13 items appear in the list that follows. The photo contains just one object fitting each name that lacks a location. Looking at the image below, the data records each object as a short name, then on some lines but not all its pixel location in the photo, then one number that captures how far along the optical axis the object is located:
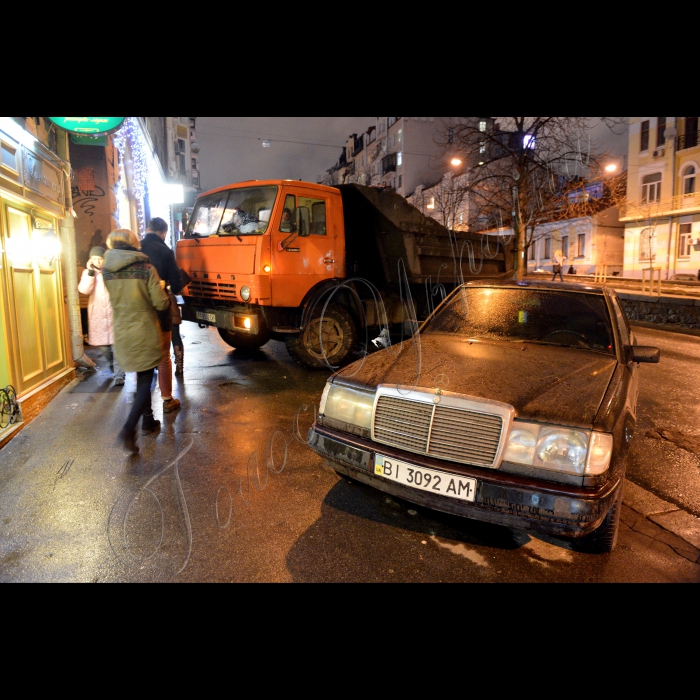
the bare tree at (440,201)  36.29
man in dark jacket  6.84
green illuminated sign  6.50
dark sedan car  2.60
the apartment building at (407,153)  53.88
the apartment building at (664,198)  33.50
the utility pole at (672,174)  34.12
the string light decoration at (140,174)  12.14
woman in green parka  4.47
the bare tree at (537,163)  19.55
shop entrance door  5.47
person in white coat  6.50
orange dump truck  7.14
